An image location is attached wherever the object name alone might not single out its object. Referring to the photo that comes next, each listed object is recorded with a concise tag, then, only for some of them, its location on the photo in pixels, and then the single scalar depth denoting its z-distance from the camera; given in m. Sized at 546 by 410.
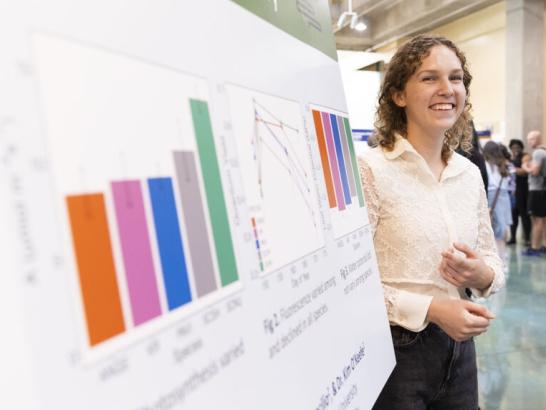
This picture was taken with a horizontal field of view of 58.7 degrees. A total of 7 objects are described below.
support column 7.65
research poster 0.35
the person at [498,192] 4.46
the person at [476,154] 2.49
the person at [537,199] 5.91
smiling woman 1.22
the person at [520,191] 6.58
